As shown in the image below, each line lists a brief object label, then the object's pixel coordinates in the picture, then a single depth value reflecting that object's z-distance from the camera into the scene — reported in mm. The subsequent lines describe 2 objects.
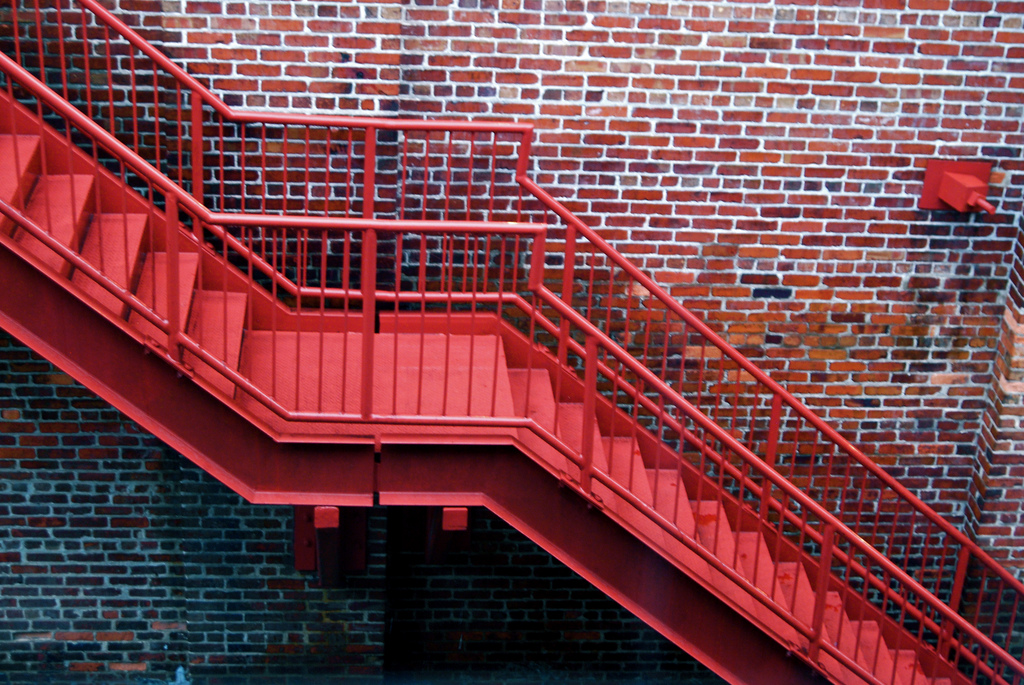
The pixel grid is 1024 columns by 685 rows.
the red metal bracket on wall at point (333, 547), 4543
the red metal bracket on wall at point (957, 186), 4898
